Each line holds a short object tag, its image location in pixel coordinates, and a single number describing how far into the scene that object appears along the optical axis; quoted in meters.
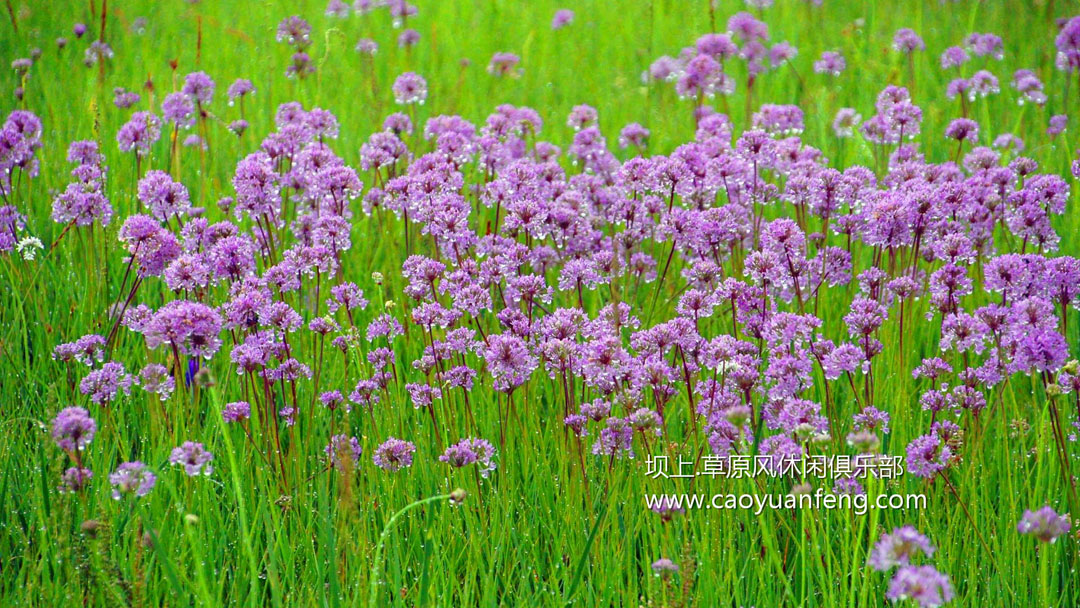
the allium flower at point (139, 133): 8.87
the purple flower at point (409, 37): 14.69
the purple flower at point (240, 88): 10.88
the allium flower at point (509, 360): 6.05
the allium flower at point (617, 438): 5.98
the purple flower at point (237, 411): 6.30
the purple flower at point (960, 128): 9.07
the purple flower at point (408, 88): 11.17
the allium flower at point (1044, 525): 4.09
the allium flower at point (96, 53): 12.72
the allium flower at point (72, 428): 4.85
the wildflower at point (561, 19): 17.52
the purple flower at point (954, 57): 12.84
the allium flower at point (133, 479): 4.77
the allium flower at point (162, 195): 7.84
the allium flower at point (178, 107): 9.70
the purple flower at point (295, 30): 12.52
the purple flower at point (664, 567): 4.48
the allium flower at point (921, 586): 3.39
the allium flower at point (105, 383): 6.03
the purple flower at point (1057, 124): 12.03
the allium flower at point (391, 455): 6.04
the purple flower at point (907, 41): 12.78
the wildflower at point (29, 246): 7.80
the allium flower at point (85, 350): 6.42
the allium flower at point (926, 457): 5.77
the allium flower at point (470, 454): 5.82
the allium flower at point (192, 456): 5.01
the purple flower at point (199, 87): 9.81
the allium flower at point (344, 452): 4.28
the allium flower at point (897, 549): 3.65
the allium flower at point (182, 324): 5.42
